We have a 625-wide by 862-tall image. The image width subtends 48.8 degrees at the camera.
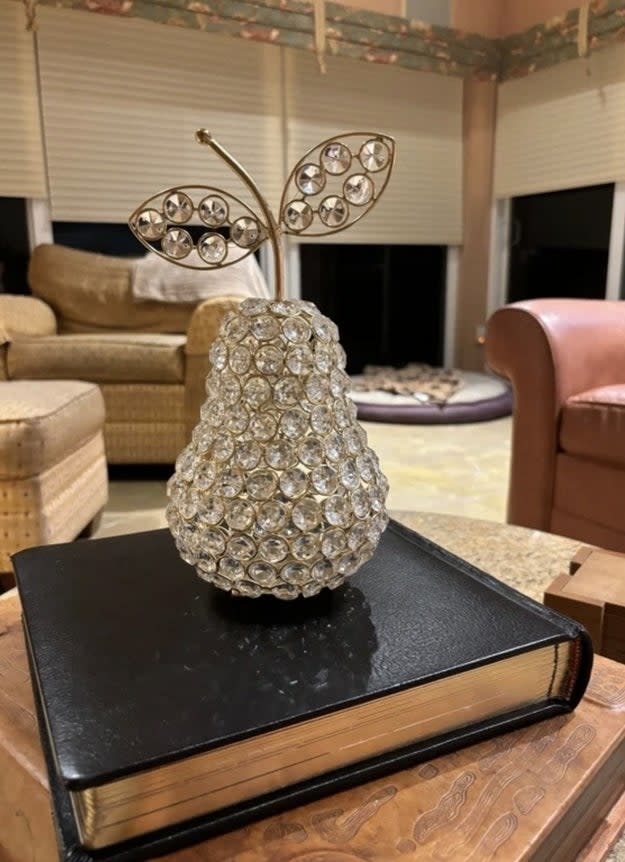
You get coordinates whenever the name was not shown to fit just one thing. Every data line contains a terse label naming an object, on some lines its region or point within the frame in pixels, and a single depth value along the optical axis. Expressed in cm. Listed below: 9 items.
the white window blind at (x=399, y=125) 373
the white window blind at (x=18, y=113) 307
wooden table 40
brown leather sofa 147
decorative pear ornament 51
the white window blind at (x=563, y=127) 350
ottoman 141
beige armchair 234
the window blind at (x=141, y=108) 322
